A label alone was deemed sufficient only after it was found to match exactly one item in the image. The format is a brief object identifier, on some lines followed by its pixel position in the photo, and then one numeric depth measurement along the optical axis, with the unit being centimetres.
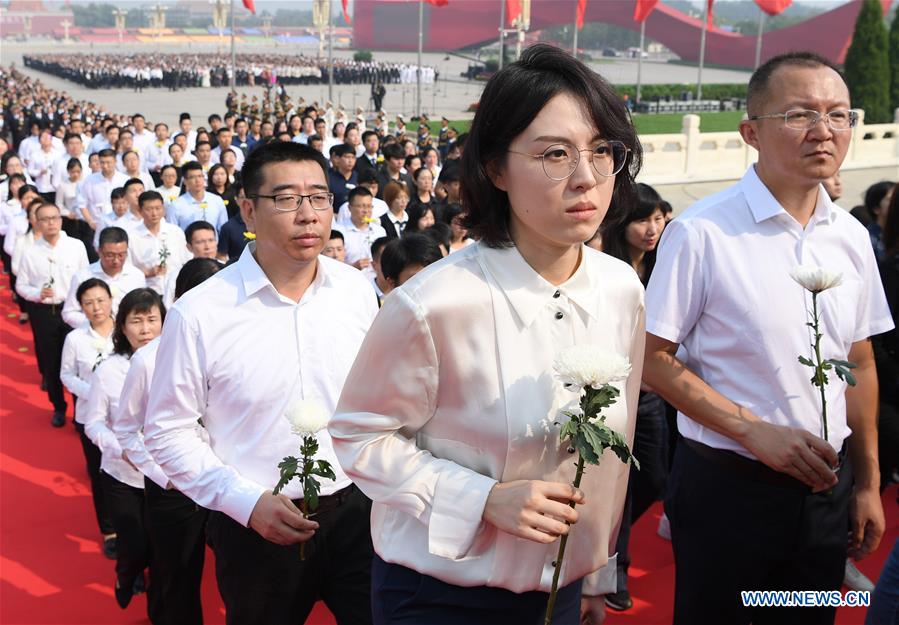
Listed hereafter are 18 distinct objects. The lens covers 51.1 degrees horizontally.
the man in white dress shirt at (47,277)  754
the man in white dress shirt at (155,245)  748
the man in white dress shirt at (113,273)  636
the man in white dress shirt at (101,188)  1014
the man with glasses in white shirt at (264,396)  275
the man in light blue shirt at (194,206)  866
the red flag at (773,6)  2434
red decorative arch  5362
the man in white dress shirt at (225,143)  1241
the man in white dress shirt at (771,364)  249
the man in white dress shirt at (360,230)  750
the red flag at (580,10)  2848
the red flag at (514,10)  2847
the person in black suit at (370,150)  1201
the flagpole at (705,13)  2876
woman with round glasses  174
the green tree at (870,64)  2466
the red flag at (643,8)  2683
